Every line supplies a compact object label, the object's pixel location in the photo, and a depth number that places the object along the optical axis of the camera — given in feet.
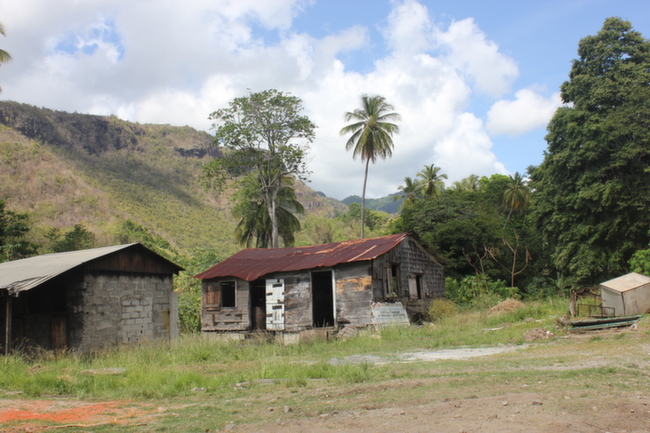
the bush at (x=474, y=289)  88.20
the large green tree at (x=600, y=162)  82.07
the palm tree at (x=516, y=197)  142.82
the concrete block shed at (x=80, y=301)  49.77
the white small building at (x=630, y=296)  50.26
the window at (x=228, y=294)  78.23
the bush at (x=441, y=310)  66.80
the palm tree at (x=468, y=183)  197.76
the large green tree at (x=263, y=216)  118.73
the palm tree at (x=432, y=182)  161.48
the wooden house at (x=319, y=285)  64.18
